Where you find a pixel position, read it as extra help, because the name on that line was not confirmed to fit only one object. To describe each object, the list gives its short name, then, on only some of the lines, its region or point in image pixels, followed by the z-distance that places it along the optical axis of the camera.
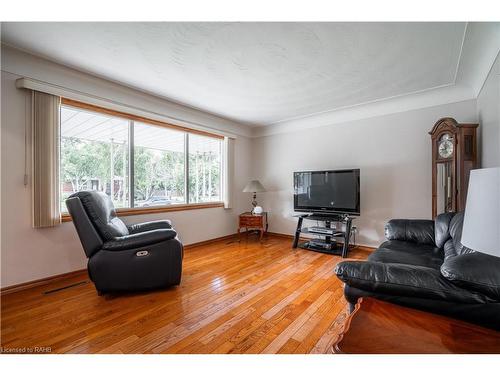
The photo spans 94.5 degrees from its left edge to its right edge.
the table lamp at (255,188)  4.46
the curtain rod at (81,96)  2.30
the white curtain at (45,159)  2.37
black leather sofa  0.99
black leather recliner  2.12
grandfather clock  2.62
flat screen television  3.58
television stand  3.45
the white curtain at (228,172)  4.49
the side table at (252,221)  4.34
